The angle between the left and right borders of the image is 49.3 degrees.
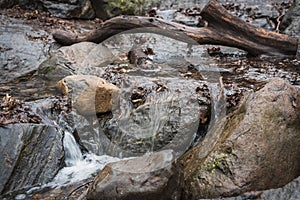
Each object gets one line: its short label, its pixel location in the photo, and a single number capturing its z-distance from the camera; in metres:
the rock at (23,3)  10.20
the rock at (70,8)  10.55
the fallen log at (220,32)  6.95
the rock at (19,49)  6.74
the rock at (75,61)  6.55
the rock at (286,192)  2.87
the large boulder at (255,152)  3.29
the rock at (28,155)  3.91
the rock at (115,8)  10.95
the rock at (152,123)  4.83
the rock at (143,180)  3.17
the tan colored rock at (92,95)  4.89
